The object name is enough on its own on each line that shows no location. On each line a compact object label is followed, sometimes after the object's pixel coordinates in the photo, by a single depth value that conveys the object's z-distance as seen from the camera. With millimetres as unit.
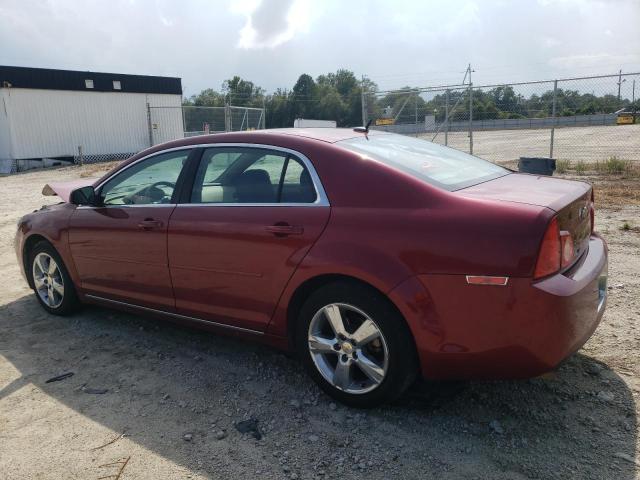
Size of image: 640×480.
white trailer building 23516
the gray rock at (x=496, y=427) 2844
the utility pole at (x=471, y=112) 14367
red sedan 2559
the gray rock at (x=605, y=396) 3050
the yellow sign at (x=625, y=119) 13047
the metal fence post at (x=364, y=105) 15895
